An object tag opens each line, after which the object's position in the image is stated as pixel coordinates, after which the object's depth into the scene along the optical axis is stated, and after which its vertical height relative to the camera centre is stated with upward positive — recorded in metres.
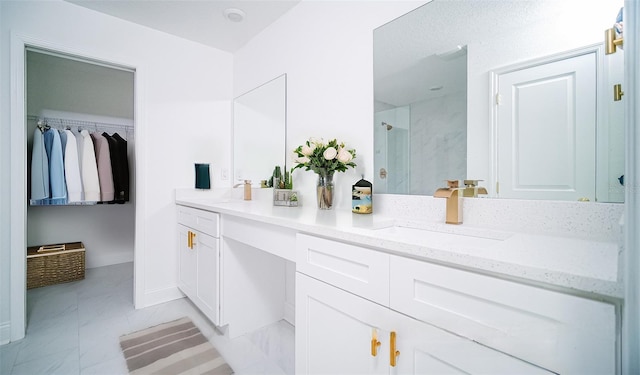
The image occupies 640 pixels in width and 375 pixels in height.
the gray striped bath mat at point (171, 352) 1.51 -0.98
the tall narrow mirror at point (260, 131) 2.22 +0.49
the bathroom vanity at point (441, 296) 0.53 -0.27
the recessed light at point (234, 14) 2.11 +1.33
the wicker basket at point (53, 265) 2.66 -0.77
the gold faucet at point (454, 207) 1.13 -0.08
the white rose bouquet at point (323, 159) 1.58 +0.16
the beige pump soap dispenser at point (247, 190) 2.45 -0.03
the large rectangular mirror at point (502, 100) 0.87 +0.33
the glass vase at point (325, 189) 1.63 -0.01
